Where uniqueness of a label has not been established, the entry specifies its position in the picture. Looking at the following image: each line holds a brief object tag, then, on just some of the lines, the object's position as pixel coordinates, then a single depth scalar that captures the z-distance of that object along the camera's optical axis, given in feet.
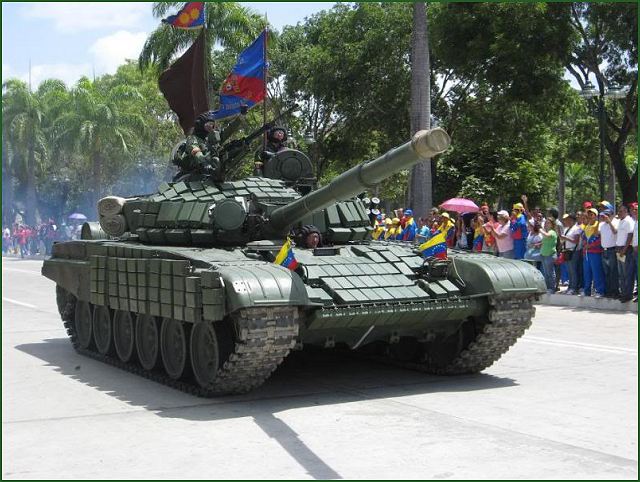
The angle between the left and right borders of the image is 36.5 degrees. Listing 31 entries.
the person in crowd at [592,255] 58.80
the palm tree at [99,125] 157.48
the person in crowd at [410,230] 71.15
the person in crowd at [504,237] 66.54
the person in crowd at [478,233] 69.36
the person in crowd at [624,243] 55.77
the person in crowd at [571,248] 61.00
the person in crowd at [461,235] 72.43
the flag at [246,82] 61.62
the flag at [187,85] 70.69
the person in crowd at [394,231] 73.48
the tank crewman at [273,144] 42.70
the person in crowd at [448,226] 65.62
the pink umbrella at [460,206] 71.00
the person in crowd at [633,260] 55.62
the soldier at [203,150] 40.29
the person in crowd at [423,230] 67.87
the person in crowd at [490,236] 67.41
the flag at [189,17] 67.56
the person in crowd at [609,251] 57.11
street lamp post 75.92
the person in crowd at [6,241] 193.12
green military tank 30.30
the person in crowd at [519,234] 65.77
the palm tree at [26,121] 177.37
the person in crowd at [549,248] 62.69
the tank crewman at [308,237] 36.35
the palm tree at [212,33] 112.37
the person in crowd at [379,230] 69.79
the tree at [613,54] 88.02
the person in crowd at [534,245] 63.98
